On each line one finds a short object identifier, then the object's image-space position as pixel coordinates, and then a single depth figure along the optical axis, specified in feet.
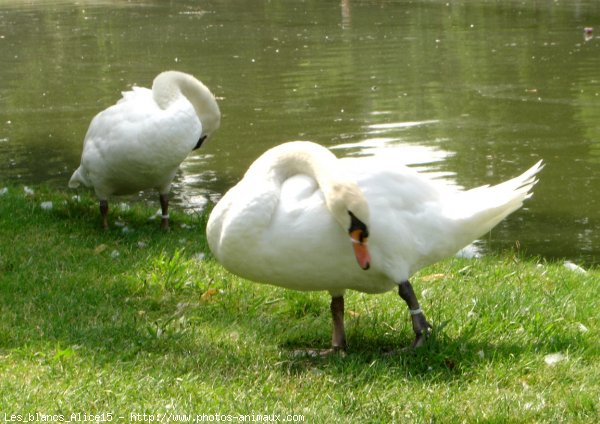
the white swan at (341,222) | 31.42
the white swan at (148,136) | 49.44
